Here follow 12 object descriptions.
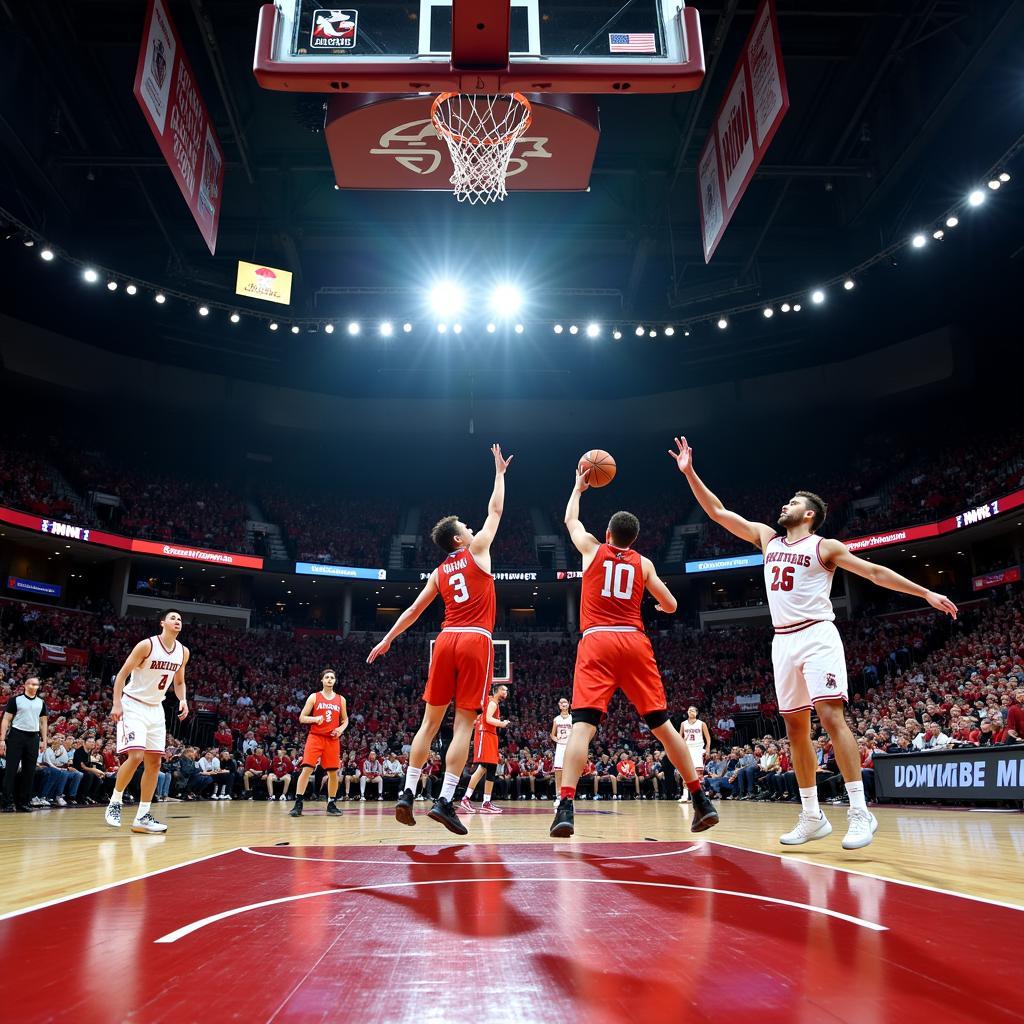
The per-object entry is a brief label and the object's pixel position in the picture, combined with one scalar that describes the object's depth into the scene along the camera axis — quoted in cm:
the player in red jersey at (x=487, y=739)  1027
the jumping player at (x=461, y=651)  566
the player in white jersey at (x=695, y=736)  1468
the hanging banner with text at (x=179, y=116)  1024
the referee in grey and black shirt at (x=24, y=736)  1045
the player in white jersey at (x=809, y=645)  494
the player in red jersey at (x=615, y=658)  496
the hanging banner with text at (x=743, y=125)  1052
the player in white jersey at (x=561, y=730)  1361
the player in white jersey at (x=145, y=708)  726
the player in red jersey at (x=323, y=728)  1073
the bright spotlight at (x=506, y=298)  2289
